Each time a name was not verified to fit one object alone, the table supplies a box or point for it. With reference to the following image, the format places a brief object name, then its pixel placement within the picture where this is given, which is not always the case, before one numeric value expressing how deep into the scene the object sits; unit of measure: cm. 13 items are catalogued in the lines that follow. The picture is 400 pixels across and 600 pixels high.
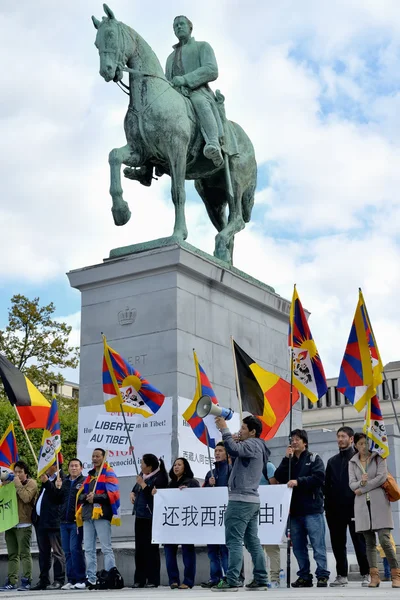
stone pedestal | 1630
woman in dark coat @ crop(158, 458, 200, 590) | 1218
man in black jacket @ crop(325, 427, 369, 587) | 1283
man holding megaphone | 1048
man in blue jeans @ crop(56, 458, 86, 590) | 1315
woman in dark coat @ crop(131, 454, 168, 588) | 1262
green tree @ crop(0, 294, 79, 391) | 4181
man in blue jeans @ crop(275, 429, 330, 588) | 1181
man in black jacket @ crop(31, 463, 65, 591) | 1370
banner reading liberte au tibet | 1502
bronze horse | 1722
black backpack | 1227
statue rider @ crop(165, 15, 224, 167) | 1789
